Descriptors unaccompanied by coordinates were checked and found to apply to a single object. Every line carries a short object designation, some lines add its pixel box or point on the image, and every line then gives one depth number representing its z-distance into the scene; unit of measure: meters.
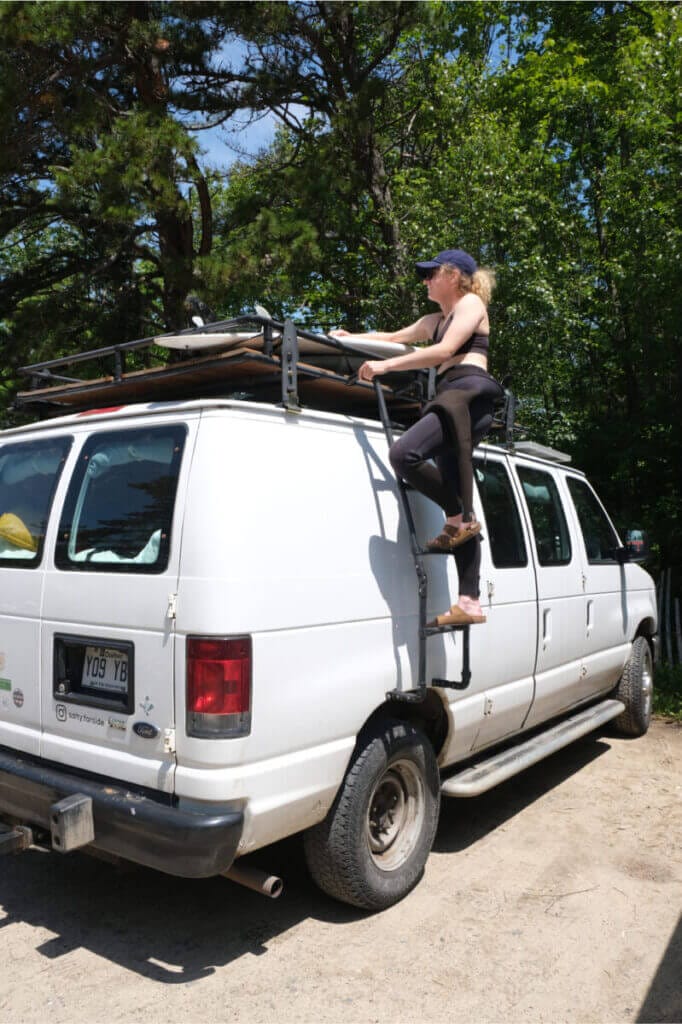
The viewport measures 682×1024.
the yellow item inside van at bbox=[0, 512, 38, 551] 3.70
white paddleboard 3.49
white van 2.99
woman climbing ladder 3.86
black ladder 3.72
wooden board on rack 3.53
